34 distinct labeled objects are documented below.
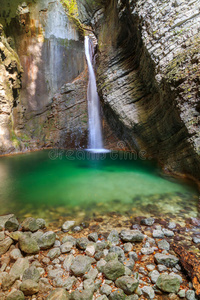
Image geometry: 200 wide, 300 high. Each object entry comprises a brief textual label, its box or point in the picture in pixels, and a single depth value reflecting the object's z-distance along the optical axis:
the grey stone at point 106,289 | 1.84
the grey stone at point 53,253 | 2.38
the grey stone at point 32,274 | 1.97
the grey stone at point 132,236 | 2.71
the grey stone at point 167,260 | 2.21
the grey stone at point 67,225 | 3.12
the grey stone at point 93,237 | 2.76
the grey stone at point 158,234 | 2.88
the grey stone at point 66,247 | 2.50
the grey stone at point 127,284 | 1.84
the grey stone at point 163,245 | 2.56
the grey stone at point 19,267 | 2.02
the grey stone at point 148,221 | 3.29
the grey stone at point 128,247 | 2.53
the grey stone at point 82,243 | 2.54
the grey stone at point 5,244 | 2.46
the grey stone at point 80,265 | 2.06
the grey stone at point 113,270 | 2.00
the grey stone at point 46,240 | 2.55
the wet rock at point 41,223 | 3.18
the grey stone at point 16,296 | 1.72
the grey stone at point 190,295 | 1.78
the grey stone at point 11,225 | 3.03
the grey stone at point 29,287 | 1.82
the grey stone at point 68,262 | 2.20
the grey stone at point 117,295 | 1.77
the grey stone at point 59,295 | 1.72
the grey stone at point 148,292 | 1.82
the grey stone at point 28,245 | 2.43
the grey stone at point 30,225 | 3.02
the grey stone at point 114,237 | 2.73
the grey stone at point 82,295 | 1.73
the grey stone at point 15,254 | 2.33
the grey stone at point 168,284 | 1.86
